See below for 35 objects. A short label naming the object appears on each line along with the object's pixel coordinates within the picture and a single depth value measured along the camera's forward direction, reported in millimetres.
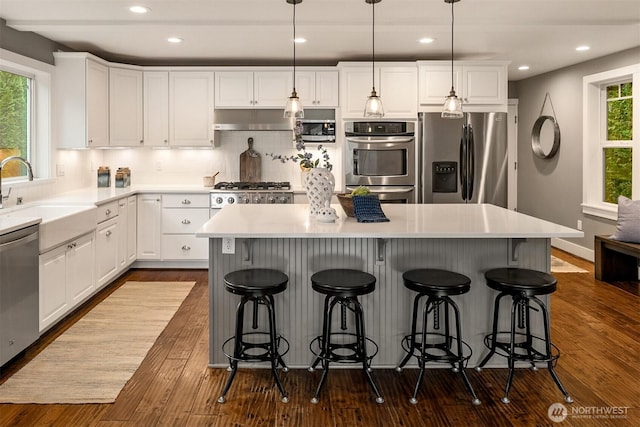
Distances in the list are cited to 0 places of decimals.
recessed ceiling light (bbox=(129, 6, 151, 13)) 4020
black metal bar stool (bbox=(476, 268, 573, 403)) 2770
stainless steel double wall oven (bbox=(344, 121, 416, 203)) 5578
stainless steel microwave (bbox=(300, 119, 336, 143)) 5836
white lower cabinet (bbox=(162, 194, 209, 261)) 5734
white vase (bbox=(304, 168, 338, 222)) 3387
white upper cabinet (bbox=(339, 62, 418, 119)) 5645
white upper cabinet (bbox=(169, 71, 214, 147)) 5898
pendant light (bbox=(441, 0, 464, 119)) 3488
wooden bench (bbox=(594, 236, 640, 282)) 5285
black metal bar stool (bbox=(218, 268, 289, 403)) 2775
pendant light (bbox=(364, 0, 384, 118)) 3488
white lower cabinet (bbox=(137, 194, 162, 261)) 5730
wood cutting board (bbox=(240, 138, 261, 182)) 6254
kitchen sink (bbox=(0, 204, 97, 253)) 3508
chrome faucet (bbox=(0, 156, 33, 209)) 3804
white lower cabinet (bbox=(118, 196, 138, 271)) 5281
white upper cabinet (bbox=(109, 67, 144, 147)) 5691
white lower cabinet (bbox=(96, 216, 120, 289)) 4676
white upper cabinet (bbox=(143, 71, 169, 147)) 5902
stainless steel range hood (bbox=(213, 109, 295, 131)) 5891
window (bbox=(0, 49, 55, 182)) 4492
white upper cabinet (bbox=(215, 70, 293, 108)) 5871
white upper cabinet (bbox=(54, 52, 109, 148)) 5164
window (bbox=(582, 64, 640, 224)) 5771
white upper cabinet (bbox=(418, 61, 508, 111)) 5633
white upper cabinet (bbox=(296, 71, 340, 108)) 5797
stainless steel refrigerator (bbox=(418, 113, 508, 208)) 5531
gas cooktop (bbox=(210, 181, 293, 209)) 5645
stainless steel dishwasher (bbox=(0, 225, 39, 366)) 2984
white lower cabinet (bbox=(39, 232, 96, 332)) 3578
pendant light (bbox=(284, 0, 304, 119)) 3475
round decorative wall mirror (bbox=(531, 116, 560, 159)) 6836
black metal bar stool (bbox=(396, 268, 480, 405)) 2750
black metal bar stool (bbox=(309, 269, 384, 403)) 2744
